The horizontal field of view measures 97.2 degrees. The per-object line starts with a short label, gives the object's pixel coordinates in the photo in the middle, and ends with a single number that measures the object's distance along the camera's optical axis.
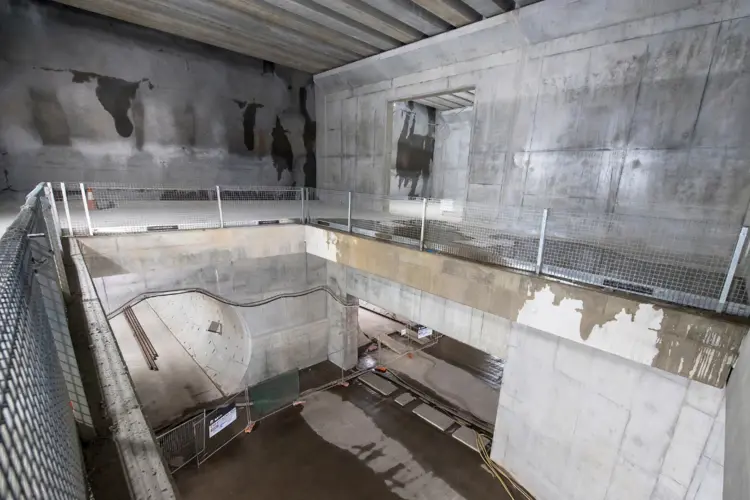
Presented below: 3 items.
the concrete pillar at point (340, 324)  9.34
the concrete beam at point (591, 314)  3.13
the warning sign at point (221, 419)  7.08
